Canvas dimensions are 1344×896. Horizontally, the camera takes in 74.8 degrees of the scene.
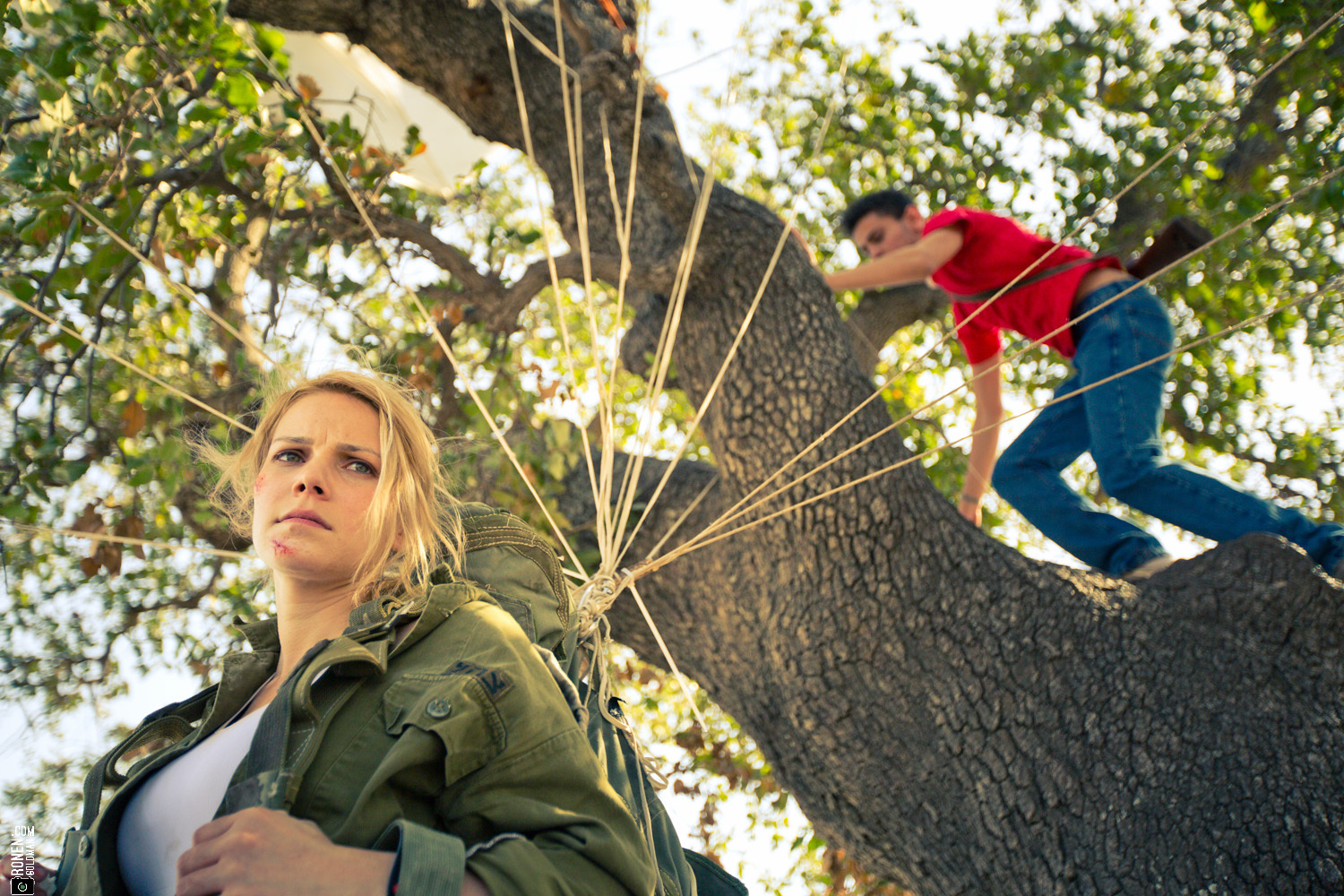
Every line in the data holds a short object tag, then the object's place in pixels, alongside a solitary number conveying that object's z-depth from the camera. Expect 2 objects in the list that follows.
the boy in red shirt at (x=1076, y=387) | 1.88
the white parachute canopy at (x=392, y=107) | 3.39
